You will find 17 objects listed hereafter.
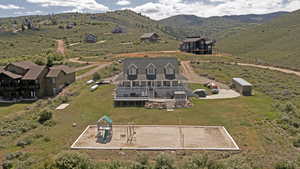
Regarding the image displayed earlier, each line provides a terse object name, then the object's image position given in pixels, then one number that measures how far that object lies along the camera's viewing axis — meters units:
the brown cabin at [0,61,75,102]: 49.94
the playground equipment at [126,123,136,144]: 29.47
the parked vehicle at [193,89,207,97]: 47.25
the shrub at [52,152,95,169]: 20.65
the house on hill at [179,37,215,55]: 100.62
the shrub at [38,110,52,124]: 36.38
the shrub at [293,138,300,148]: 28.71
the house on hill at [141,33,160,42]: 131.77
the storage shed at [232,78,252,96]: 48.09
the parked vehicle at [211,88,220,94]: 49.53
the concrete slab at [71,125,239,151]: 27.81
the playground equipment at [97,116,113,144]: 29.95
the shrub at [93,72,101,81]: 63.08
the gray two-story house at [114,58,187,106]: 43.59
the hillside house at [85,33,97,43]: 138.20
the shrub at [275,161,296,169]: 21.96
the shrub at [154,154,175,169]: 21.60
